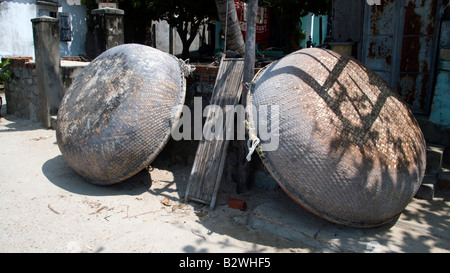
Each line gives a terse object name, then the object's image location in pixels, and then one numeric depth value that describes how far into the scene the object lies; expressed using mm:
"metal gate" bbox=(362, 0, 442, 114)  4375
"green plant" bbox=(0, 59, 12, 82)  7777
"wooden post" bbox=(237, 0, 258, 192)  3906
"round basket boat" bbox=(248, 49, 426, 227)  2961
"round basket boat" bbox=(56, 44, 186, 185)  3953
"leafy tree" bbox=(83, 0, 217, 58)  10391
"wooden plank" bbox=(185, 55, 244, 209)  3938
